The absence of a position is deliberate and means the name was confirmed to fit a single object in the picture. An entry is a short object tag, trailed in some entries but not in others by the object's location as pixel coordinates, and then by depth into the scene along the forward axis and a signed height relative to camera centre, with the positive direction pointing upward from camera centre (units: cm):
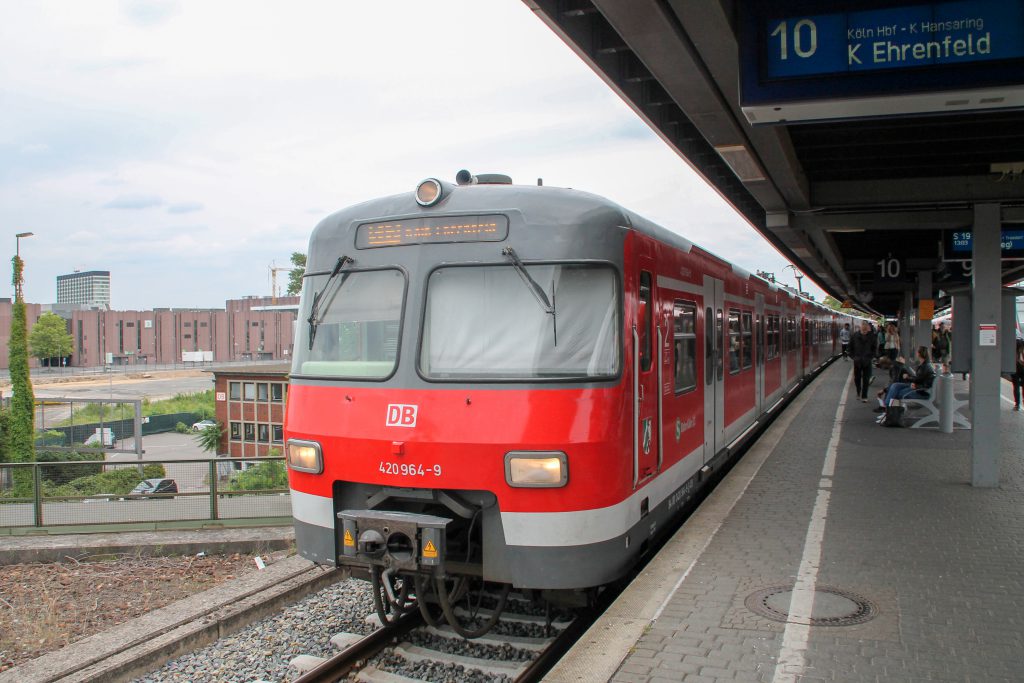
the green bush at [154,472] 1140 -187
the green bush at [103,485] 1210 -213
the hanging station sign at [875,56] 498 +180
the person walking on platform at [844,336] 4794 +3
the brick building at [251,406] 4775 -388
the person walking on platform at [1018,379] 1712 -94
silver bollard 1382 -126
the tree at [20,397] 3700 -238
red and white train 502 -34
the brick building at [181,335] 10756 +109
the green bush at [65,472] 1223 -196
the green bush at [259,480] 1159 -197
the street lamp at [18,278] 3586 +296
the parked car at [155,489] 1165 -212
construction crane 13448 +1065
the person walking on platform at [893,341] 2277 -15
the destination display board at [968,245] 1198 +135
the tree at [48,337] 9688 +93
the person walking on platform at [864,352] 1866 -38
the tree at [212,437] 5244 -623
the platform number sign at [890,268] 1892 +161
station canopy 512 +201
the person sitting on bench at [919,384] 1466 -90
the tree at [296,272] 9230 +808
